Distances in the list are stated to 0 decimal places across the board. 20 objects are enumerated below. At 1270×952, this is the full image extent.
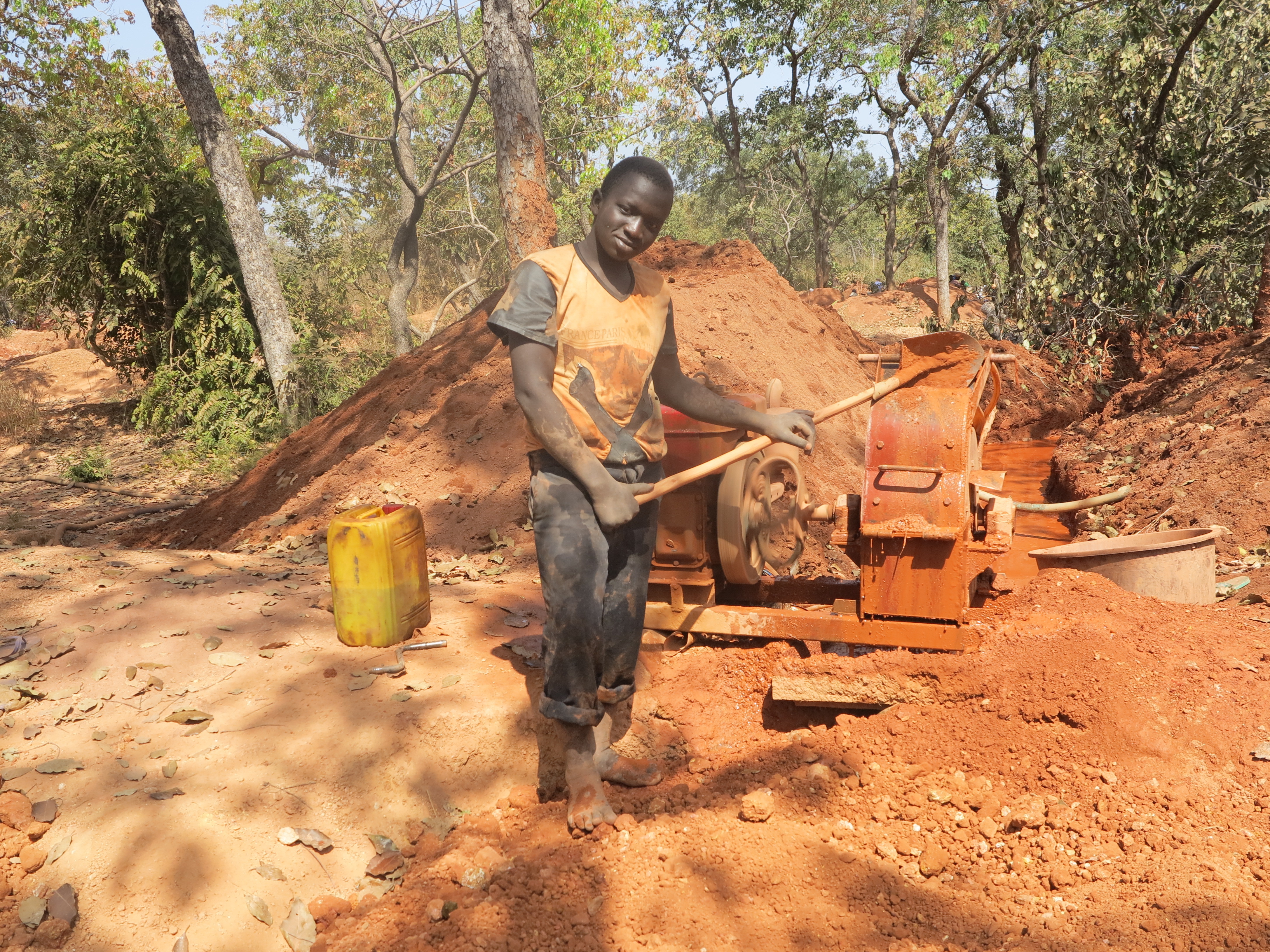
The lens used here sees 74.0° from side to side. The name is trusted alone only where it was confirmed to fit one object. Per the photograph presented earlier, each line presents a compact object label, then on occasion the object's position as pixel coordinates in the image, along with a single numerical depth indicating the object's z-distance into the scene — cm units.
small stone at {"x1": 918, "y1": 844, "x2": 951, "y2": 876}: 249
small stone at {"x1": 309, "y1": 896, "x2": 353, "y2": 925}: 254
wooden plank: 332
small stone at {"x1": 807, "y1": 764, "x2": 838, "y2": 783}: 296
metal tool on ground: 352
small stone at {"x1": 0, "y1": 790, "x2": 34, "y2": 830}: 260
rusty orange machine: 333
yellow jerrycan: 354
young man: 261
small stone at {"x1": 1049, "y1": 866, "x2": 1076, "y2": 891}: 229
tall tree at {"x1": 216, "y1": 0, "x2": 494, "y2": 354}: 1502
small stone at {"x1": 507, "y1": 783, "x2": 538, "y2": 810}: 307
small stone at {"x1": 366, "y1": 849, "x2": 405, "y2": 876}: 273
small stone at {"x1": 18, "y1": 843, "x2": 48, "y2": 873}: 250
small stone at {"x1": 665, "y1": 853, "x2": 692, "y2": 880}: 253
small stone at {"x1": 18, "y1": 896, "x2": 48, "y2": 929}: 236
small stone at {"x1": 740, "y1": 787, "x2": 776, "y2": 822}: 274
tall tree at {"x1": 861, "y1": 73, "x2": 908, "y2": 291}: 2003
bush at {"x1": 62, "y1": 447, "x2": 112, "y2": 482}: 1038
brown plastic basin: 396
